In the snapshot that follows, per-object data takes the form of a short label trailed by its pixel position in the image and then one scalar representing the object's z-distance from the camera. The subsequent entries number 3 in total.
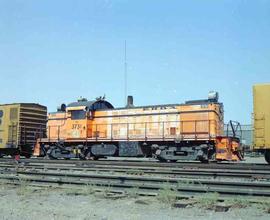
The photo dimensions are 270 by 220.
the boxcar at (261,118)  15.80
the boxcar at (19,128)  23.38
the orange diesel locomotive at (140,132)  18.98
